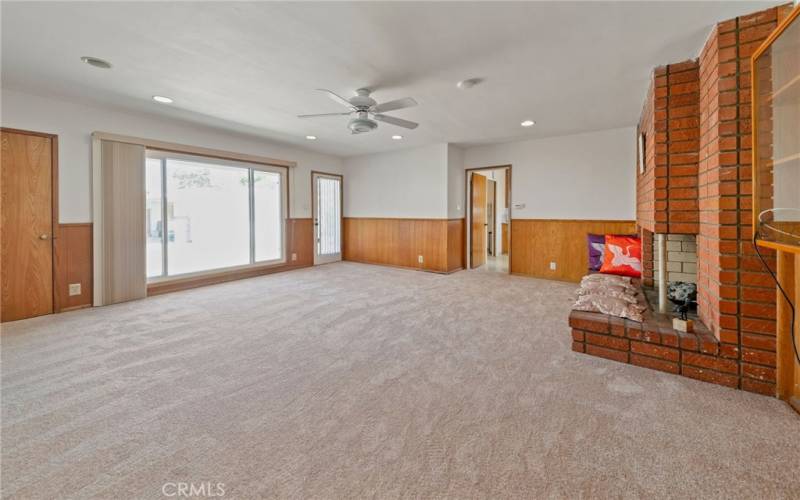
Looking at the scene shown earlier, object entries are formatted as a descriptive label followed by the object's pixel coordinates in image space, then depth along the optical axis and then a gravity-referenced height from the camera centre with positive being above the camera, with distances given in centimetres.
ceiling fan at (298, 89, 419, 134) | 312 +137
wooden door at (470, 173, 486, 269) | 672 +53
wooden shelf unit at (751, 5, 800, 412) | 149 +45
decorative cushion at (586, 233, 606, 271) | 464 -5
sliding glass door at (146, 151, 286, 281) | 472 +54
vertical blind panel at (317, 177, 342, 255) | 729 +73
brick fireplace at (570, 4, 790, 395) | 201 +22
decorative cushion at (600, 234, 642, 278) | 415 -14
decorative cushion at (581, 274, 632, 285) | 332 -34
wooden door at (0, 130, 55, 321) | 342 +25
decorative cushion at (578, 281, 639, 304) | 274 -39
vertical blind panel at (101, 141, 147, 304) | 408 +33
